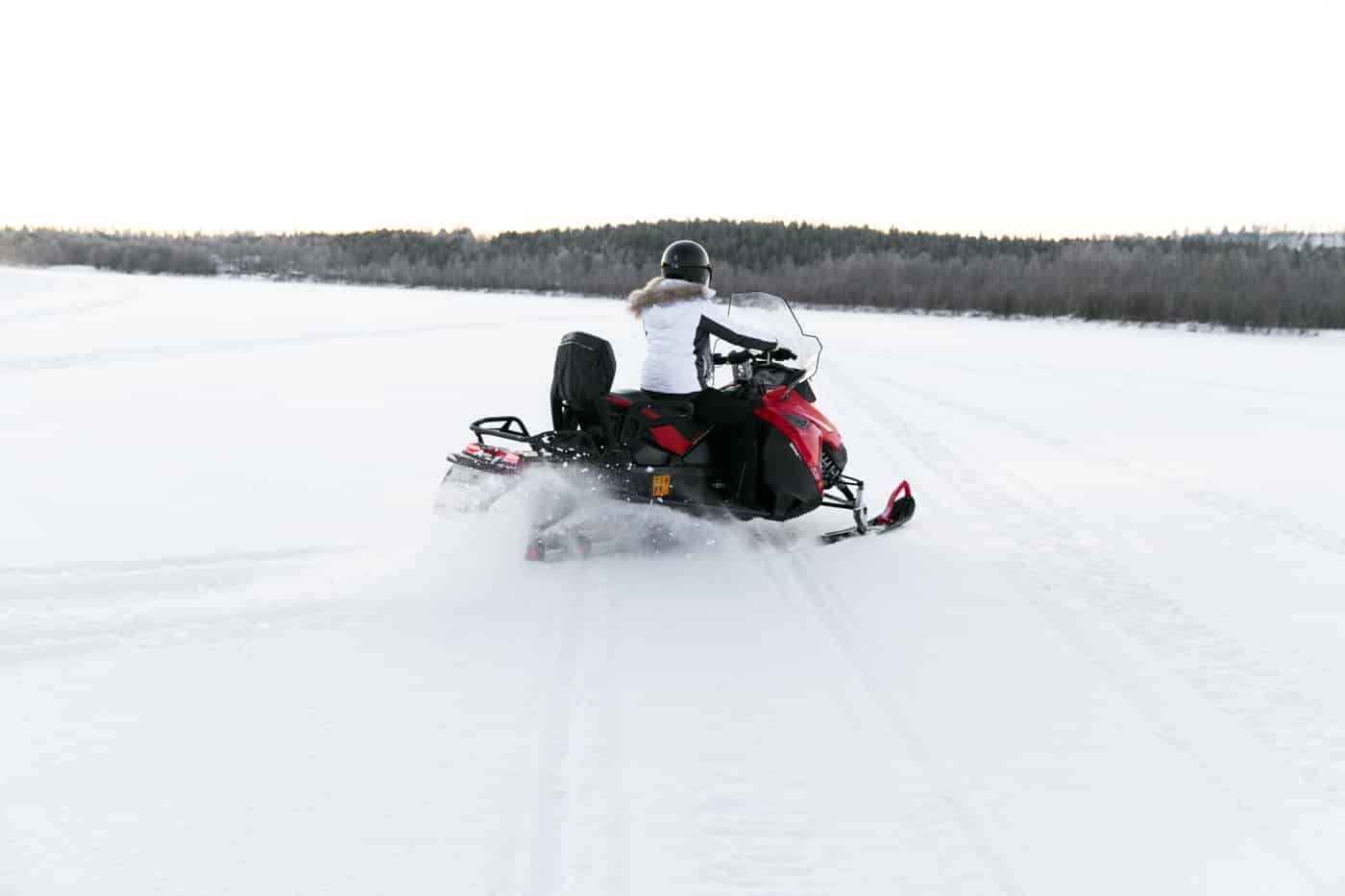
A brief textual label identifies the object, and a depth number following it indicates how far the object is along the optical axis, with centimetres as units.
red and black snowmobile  522
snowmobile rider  548
